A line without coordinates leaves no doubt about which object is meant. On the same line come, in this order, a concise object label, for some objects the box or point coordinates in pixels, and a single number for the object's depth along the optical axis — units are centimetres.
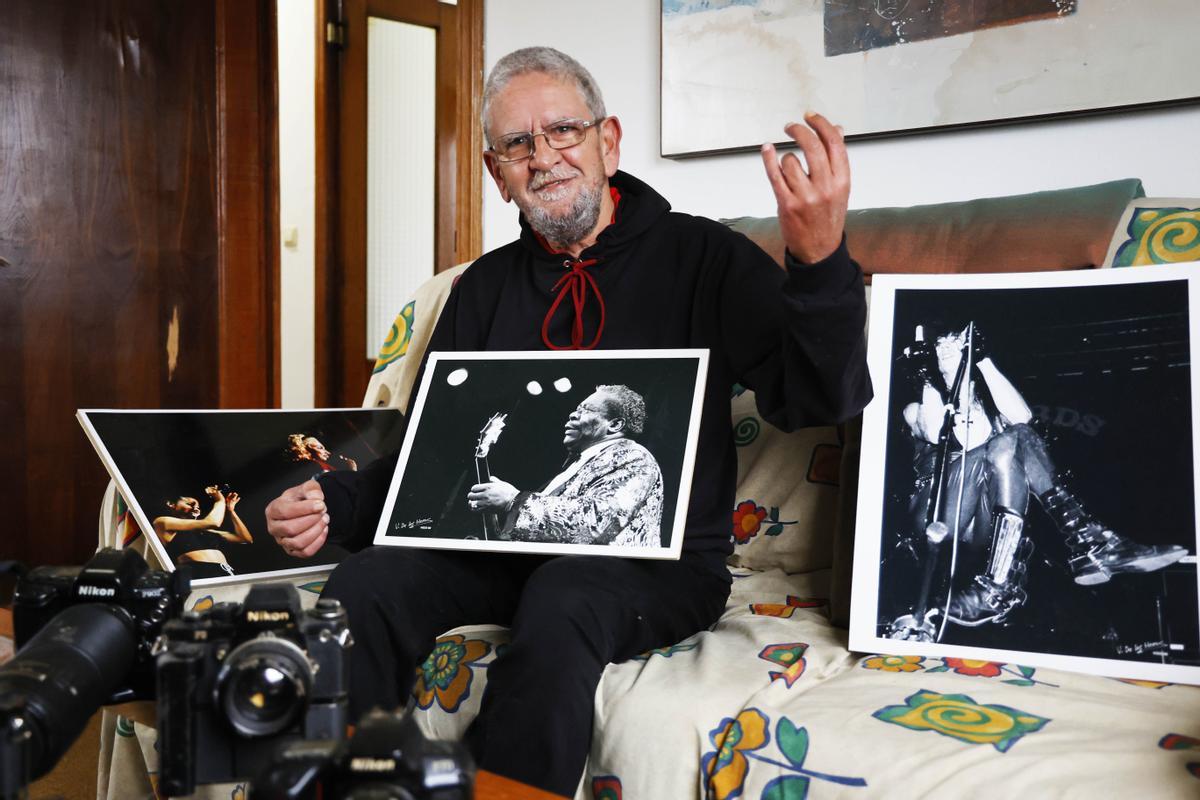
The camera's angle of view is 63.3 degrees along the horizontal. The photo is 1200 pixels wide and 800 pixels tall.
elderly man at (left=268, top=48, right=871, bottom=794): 99
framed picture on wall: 147
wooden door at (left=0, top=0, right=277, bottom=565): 275
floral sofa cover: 83
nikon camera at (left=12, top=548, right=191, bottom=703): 79
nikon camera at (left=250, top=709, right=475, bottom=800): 50
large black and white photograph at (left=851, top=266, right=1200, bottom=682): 101
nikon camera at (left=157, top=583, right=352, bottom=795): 65
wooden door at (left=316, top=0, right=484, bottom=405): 342
